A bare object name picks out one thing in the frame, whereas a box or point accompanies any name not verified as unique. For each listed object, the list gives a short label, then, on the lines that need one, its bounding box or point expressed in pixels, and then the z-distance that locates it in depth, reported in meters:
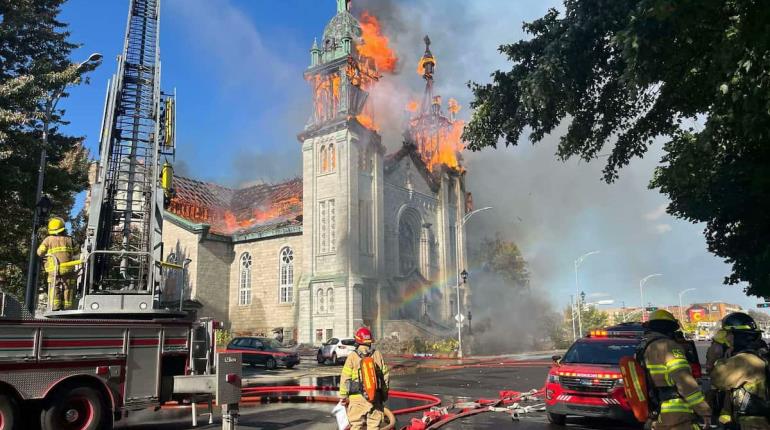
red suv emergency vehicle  9.00
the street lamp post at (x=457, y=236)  50.46
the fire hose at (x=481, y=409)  9.95
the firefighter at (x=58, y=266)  9.81
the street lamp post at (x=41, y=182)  15.91
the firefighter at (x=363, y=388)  6.42
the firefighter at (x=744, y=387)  4.95
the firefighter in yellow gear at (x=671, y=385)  4.81
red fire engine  7.98
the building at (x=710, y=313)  101.90
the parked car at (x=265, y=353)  25.41
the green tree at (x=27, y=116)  16.73
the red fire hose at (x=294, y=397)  13.18
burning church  38.81
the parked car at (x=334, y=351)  27.92
